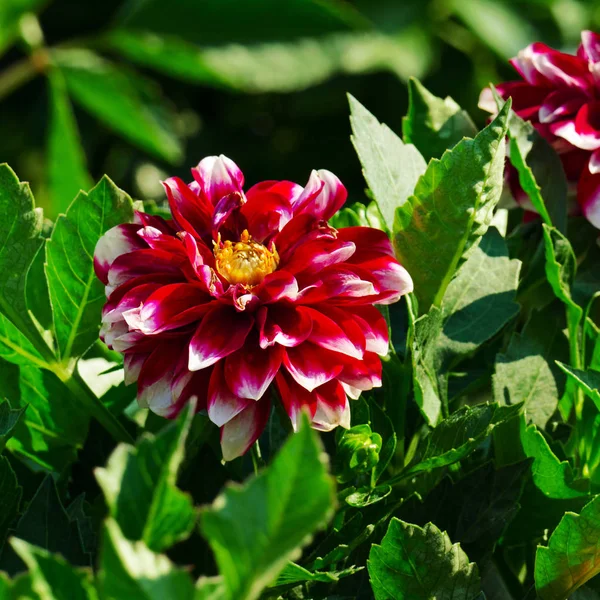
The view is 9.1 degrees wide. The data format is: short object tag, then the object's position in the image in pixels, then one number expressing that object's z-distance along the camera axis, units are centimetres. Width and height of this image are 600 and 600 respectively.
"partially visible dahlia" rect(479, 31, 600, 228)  116
